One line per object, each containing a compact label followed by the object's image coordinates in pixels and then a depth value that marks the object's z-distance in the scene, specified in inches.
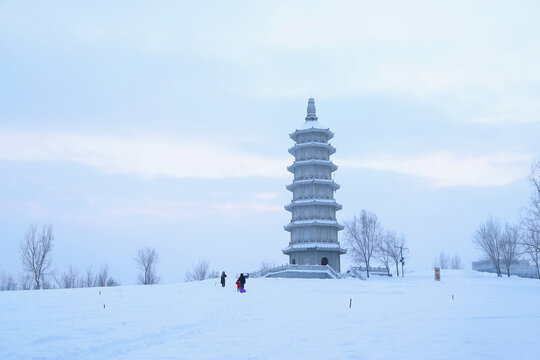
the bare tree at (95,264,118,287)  3181.6
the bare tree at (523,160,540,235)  1739.7
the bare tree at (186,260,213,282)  3909.5
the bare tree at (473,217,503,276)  2891.2
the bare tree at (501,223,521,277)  2736.2
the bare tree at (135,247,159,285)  3127.5
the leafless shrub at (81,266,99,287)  3061.0
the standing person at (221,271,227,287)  1467.8
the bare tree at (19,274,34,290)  2510.1
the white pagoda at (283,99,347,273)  2677.2
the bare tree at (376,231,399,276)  2844.5
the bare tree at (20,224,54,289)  2331.4
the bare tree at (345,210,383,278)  2696.9
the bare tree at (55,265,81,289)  2993.8
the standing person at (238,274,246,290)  1293.1
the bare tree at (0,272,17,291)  2851.4
